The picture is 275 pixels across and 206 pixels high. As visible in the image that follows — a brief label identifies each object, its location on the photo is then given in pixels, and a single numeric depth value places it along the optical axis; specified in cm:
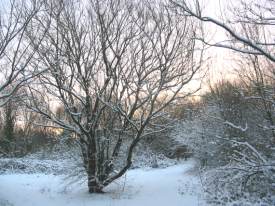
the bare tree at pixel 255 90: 770
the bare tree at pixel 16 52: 1248
